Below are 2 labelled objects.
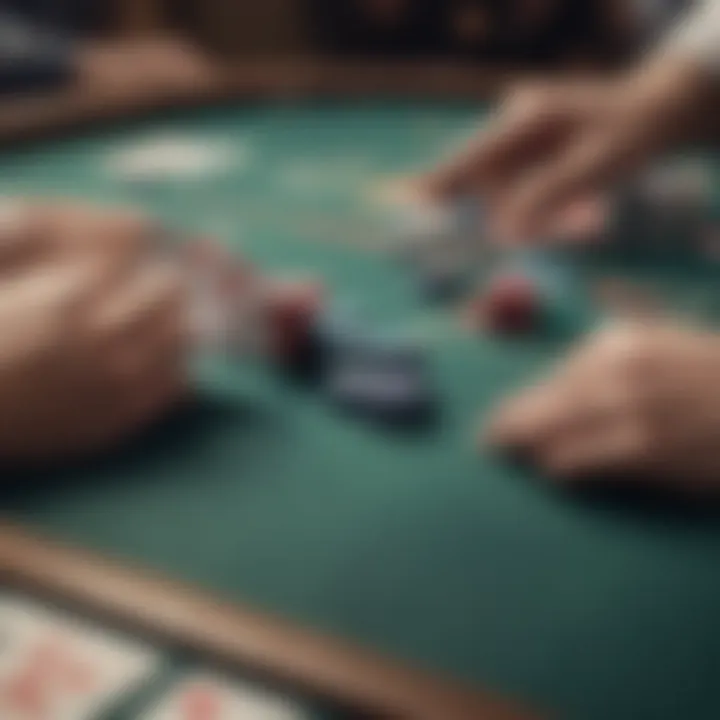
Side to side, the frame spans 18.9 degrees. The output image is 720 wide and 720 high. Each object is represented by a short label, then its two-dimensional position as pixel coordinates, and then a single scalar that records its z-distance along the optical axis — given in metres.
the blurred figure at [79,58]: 1.53
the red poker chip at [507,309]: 0.98
